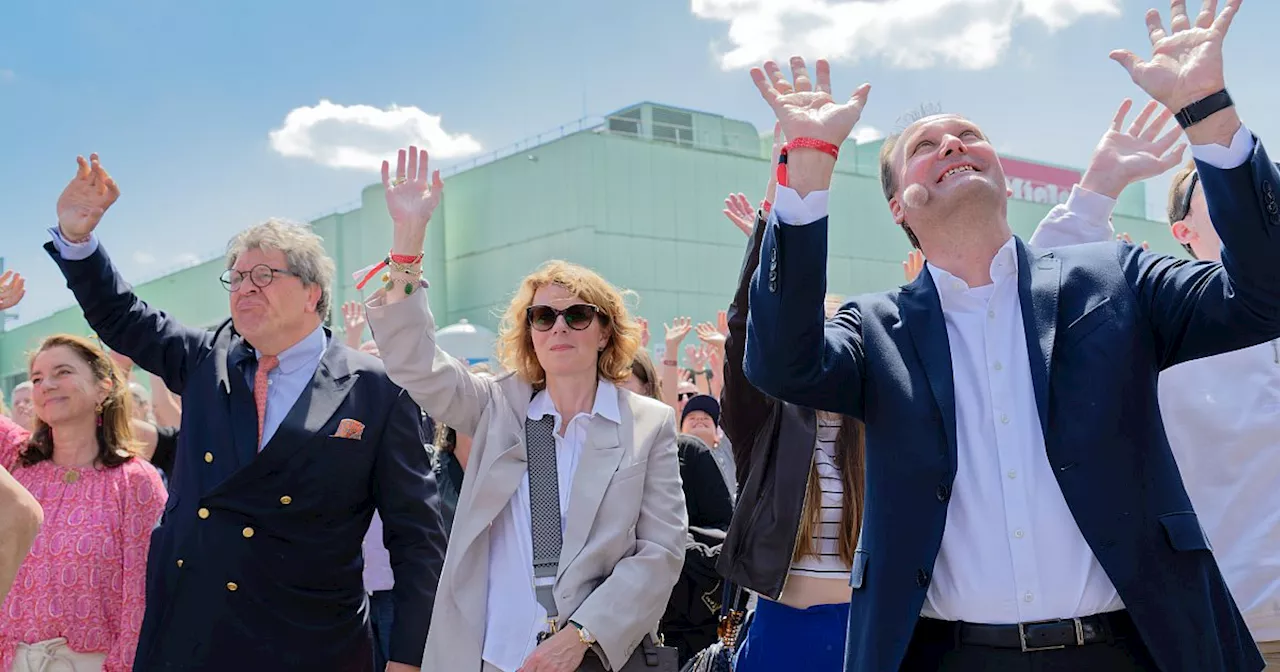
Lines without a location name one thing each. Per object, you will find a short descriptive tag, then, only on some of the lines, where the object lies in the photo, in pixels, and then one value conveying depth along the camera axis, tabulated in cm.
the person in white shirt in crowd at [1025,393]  220
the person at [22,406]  729
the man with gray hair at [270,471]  391
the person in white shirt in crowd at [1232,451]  332
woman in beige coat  365
